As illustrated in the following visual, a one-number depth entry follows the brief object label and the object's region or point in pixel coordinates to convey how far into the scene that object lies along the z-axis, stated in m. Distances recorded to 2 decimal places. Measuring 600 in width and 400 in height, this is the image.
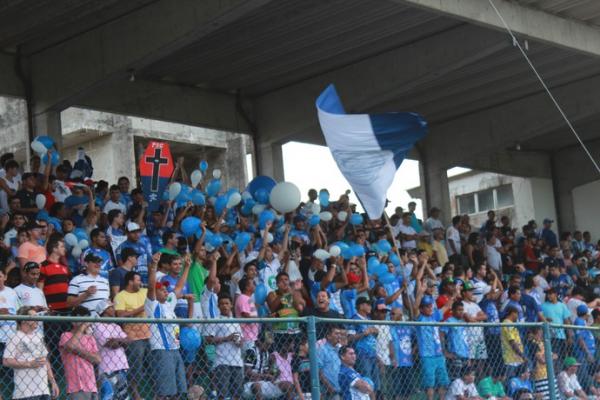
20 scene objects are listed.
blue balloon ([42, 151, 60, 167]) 15.15
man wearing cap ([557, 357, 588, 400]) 11.18
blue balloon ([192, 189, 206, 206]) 15.89
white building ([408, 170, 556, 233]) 29.84
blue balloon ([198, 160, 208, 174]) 16.98
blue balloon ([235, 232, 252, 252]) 14.88
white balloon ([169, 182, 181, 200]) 15.41
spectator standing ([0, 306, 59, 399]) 8.36
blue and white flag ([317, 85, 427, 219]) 11.70
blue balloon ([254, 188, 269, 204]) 17.11
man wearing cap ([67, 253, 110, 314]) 11.06
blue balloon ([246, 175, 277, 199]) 17.56
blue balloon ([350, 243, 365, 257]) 15.79
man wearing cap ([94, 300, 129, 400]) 8.54
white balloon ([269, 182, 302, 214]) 16.59
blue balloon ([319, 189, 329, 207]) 18.52
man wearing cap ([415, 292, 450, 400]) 10.25
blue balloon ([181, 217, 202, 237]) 14.34
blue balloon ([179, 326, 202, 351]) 9.20
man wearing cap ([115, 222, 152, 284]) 13.39
